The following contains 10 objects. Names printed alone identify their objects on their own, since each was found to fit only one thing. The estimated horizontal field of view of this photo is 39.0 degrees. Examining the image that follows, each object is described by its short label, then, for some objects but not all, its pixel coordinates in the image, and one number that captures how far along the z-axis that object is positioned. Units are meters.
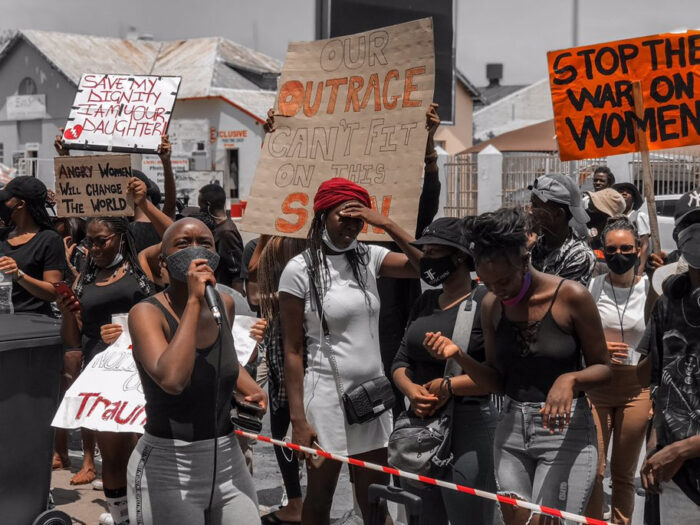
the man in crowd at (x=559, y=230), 5.14
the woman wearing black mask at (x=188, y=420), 3.65
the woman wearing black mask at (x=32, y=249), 6.59
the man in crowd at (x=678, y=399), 3.57
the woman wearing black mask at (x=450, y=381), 4.30
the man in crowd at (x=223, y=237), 9.66
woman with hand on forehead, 4.71
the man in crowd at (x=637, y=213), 8.84
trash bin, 5.26
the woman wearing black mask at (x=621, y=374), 5.48
